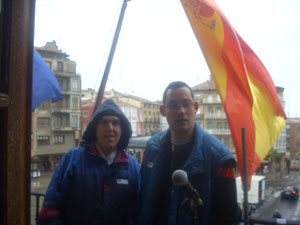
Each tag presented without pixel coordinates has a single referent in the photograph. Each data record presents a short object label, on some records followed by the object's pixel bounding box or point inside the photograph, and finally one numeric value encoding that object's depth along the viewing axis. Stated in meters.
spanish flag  2.99
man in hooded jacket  2.15
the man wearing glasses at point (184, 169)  1.87
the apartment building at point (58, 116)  34.03
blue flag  4.41
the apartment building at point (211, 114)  28.05
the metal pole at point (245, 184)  2.04
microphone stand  1.61
